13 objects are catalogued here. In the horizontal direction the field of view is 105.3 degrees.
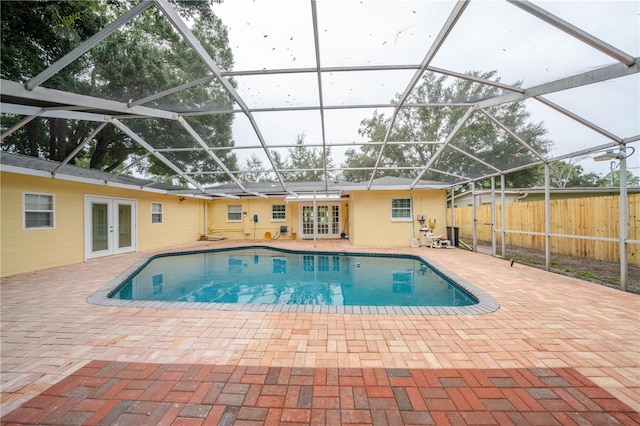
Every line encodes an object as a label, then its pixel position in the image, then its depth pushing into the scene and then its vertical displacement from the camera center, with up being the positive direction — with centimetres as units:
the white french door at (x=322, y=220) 1384 -34
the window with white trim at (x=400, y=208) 1091 +21
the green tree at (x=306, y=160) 2409 +559
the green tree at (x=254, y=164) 2400 +530
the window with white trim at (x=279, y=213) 1389 +10
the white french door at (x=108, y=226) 778 -32
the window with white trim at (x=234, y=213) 1396 +13
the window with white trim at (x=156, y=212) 1046 +16
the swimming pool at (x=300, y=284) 391 -172
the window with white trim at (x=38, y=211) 625 +17
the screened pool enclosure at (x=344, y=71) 279 +221
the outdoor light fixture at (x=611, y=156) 444 +101
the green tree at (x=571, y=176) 2130 +332
